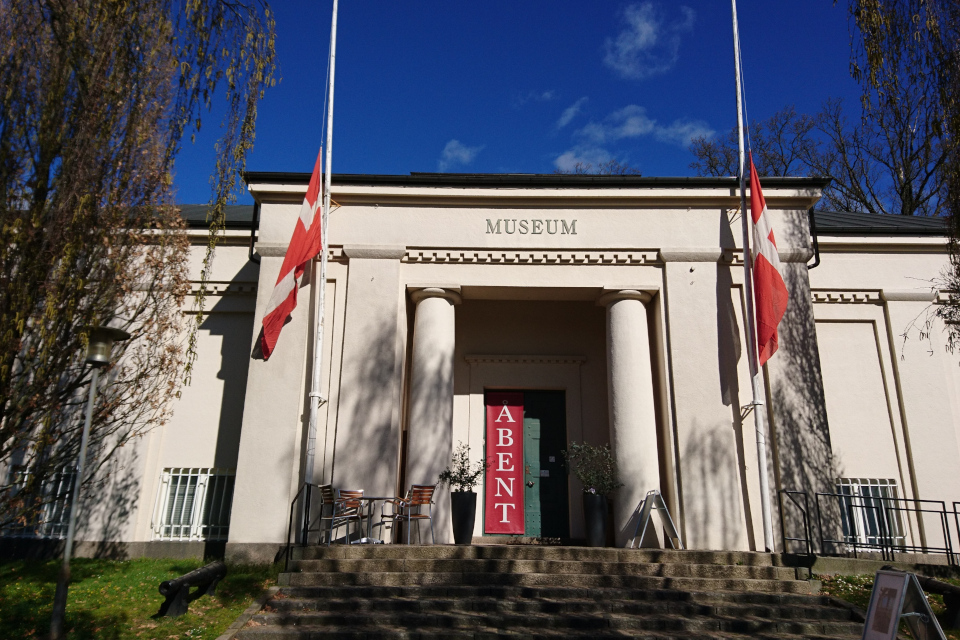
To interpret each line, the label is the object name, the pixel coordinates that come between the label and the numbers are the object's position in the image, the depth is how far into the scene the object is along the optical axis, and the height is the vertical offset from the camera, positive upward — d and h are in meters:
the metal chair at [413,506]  10.95 +0.45
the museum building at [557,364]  11.69 +2.98
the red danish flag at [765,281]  11.52 +3.99
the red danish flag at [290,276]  11.72 +4.02
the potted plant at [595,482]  11.42 +0.85
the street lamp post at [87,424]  6.41 +0.99
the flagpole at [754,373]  11.09 +2.56
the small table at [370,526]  10.91 +0.13
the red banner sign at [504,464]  13.38 +1.31
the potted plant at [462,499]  11.44 +0.56
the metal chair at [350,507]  10.70 +0.40
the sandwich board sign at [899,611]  6.27 -0.59
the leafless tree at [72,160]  7.34 +3.86
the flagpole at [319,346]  11.39 +2.95
